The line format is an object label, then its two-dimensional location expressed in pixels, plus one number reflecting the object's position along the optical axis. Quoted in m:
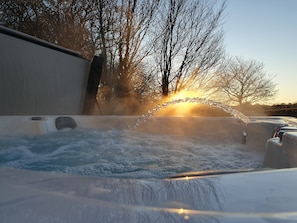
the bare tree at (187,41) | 4.83
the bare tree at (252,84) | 7.41
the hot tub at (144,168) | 0.37
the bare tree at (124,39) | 4.46
